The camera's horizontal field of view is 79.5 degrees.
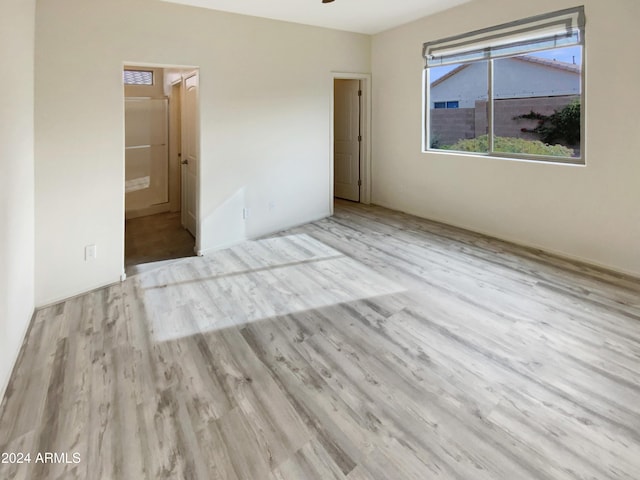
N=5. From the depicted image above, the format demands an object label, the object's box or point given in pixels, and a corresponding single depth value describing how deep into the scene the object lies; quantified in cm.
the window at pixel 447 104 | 510
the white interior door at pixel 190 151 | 450
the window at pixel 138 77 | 577
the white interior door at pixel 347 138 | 649
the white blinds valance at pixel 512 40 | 365
